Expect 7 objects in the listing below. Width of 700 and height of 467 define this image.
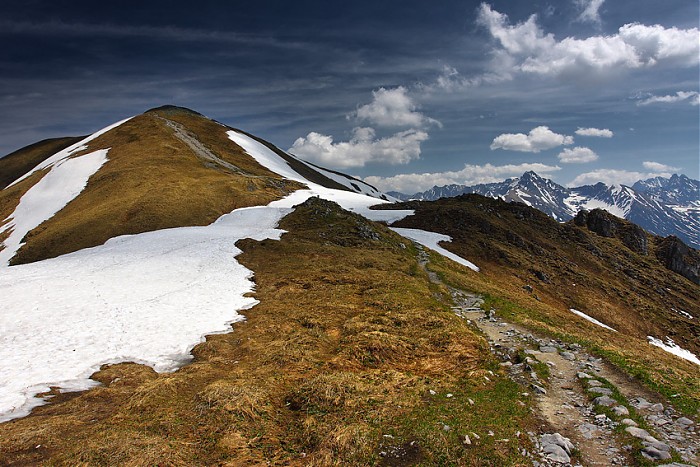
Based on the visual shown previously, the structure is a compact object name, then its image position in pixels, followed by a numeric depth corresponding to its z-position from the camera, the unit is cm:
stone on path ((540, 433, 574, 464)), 1001
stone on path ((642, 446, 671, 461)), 976
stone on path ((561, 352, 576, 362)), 1755
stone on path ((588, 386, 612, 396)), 1354
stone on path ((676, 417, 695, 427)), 1128
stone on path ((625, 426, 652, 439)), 1074
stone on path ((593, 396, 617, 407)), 1282
